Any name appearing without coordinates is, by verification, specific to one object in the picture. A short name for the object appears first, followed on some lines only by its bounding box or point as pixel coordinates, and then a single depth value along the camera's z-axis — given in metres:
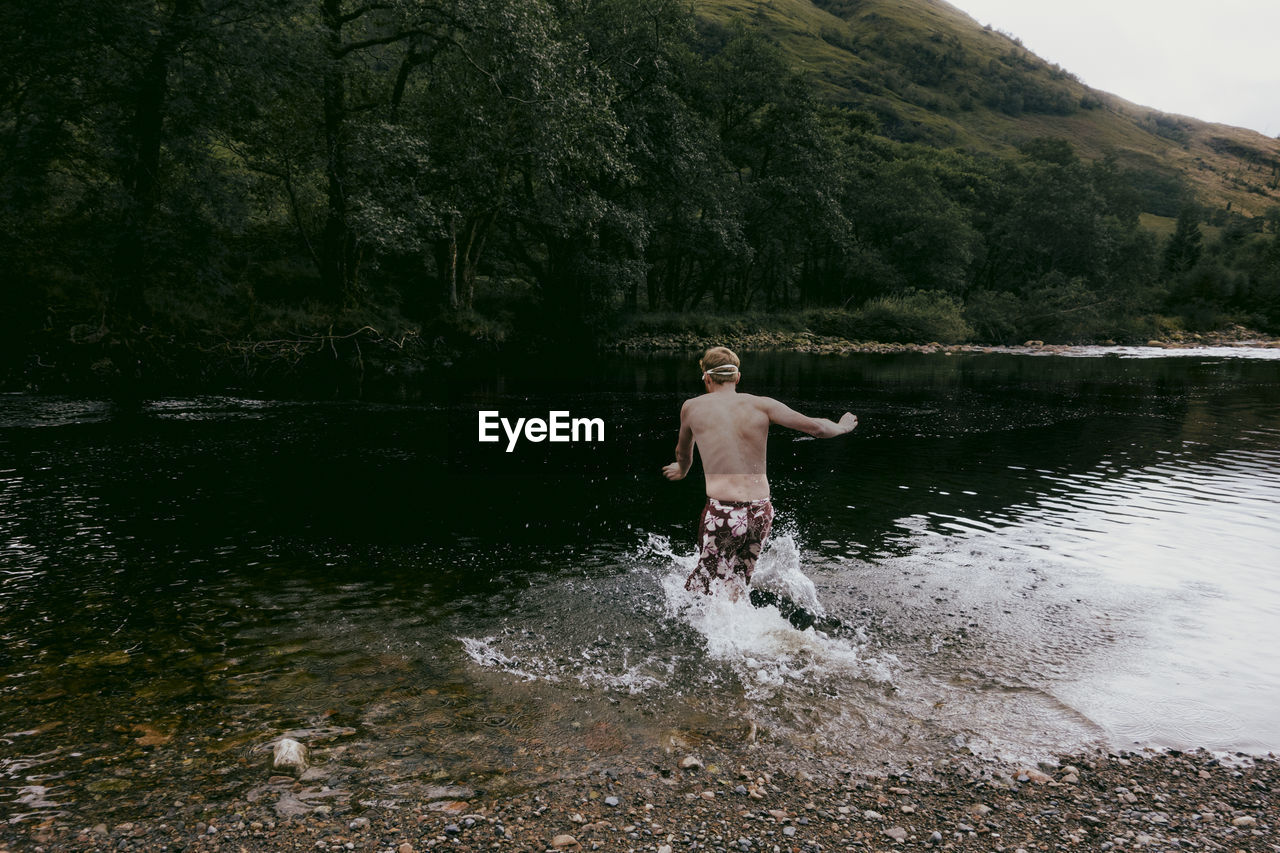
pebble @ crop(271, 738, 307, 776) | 4.99
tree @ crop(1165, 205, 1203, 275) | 98.44
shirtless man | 7.43
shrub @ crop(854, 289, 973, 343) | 61.75
